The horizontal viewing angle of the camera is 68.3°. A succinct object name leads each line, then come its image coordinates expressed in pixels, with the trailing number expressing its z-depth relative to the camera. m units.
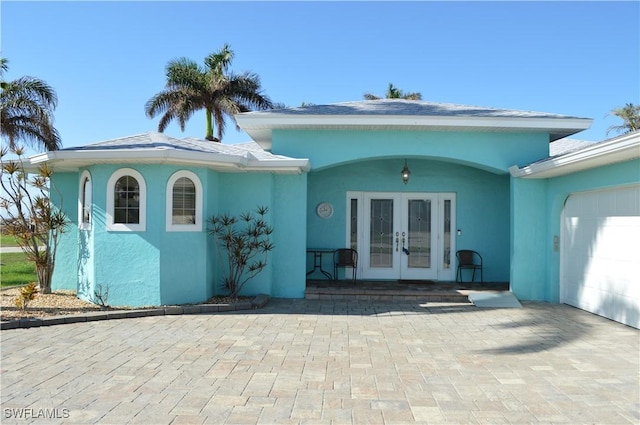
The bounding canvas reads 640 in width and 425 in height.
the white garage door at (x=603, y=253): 8.14
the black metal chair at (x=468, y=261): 12.59
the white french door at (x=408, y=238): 13.12
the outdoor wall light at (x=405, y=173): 12.39
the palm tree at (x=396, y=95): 29.88
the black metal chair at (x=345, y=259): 12.47
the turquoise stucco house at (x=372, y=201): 9.04
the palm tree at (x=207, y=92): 24.19
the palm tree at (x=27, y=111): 16.81
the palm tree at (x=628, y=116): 23.06
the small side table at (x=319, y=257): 12.88
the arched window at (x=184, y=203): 9.38
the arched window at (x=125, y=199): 9.24
